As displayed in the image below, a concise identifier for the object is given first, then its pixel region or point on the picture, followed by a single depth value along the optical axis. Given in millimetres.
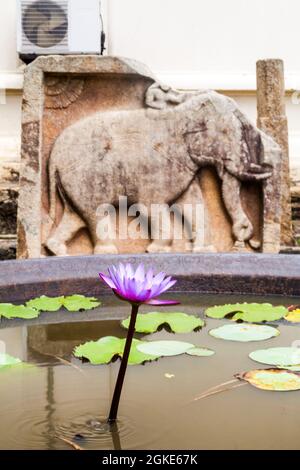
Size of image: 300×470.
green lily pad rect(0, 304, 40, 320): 1543
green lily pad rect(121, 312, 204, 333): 1474
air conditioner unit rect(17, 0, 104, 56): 5129
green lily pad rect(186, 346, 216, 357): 1267
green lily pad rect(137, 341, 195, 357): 1272
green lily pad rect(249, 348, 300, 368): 1208
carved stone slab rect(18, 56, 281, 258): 2947
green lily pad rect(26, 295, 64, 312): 1614
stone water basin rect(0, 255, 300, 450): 895
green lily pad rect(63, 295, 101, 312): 1633
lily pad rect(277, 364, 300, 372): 1169
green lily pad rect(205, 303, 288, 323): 1541
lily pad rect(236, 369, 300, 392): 1085
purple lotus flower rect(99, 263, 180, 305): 830
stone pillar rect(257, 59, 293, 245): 3639
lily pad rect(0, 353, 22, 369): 1195
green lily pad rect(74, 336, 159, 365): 1219
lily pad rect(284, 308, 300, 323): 1539
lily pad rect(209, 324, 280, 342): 1388
